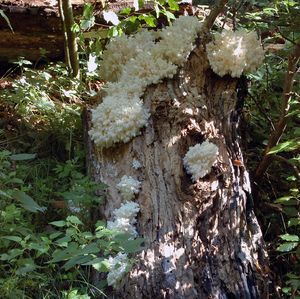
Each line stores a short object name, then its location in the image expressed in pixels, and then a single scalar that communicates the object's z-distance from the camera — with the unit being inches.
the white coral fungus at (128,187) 110.8
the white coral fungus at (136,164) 117.2
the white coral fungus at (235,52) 135.9
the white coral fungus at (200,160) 111.7
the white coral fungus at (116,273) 93.8
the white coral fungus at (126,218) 103.0
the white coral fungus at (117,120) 121.9
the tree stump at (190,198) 95.0
